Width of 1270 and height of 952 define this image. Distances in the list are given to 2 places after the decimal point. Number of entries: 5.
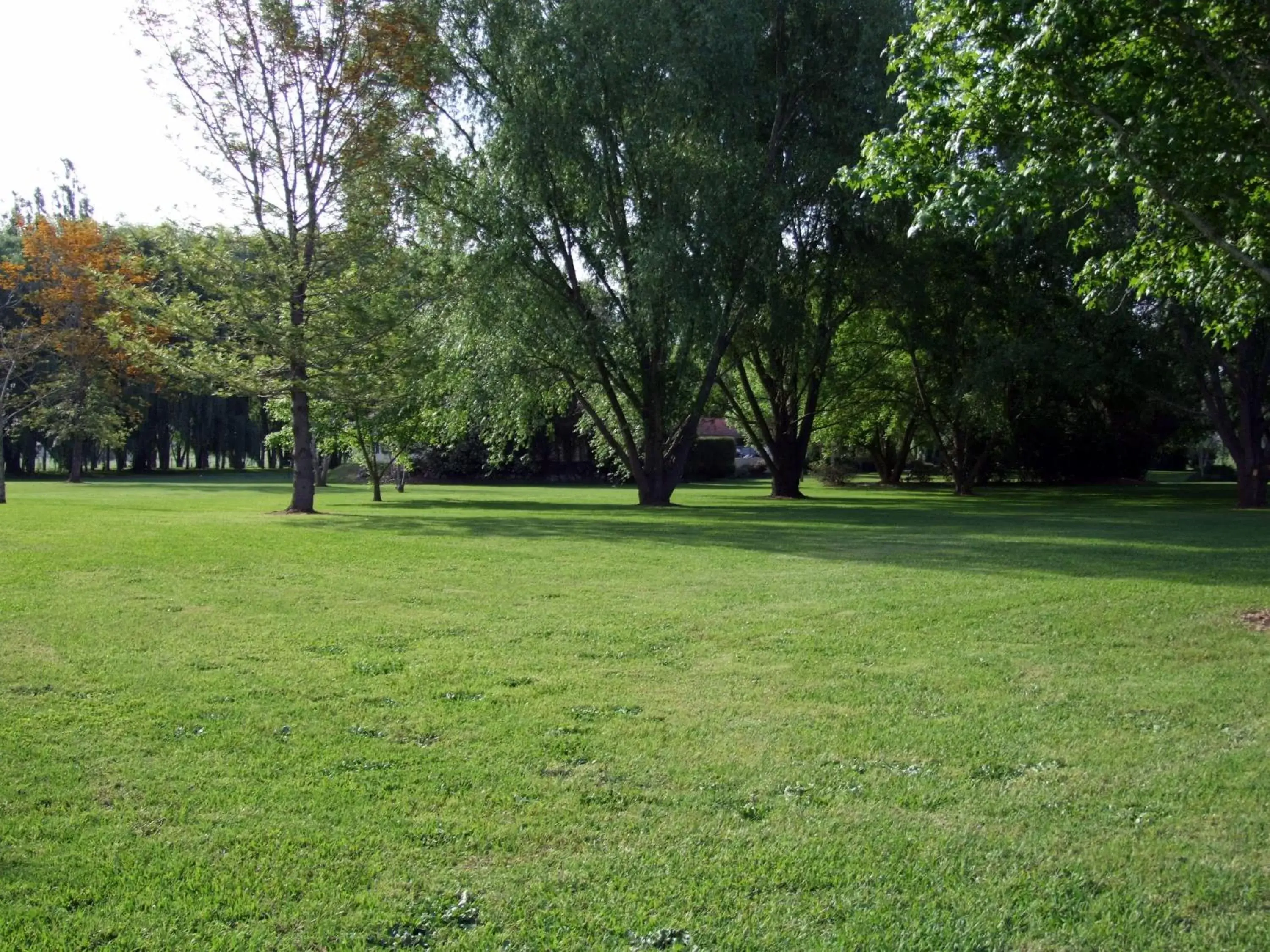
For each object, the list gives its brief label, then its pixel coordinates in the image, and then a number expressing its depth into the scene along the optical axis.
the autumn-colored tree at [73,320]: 43.34
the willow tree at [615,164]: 25.16
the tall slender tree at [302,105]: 23.42
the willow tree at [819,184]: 26.47
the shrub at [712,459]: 55.66
